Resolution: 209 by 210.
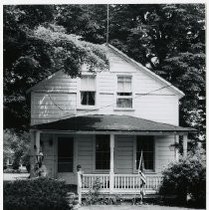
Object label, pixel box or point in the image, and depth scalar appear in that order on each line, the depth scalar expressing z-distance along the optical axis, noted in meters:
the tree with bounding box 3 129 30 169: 36.97
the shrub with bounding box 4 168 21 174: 43.00
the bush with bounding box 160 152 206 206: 18.75
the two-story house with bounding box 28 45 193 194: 22.64
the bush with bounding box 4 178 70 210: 14.42
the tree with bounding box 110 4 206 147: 26.56
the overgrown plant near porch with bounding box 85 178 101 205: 19.65
